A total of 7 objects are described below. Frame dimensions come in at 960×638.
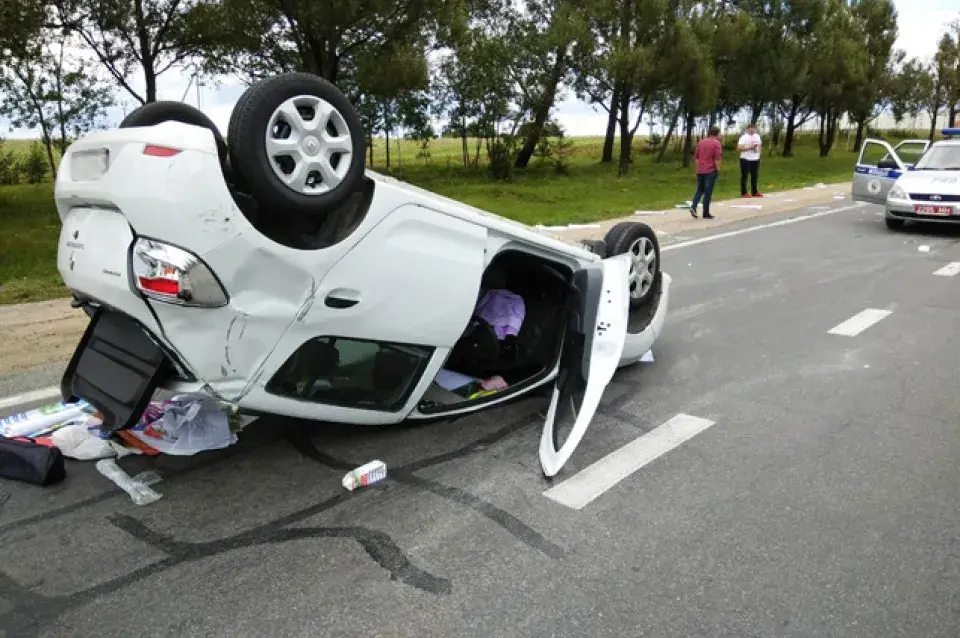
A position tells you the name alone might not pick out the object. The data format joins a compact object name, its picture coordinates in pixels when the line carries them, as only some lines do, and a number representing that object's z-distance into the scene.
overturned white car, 2.84
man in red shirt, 14.09
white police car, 11.74
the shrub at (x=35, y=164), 19.19
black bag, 3.42
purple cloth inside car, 4.24
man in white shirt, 17.48
